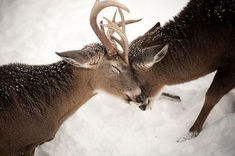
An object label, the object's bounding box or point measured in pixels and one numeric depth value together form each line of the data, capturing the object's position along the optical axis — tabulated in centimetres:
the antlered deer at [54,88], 467
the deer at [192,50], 511
